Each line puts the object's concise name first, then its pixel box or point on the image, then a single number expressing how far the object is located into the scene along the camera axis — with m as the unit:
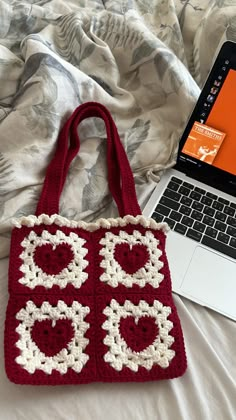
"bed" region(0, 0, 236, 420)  0.54
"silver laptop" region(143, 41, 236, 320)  0.64
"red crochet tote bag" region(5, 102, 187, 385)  0.55
